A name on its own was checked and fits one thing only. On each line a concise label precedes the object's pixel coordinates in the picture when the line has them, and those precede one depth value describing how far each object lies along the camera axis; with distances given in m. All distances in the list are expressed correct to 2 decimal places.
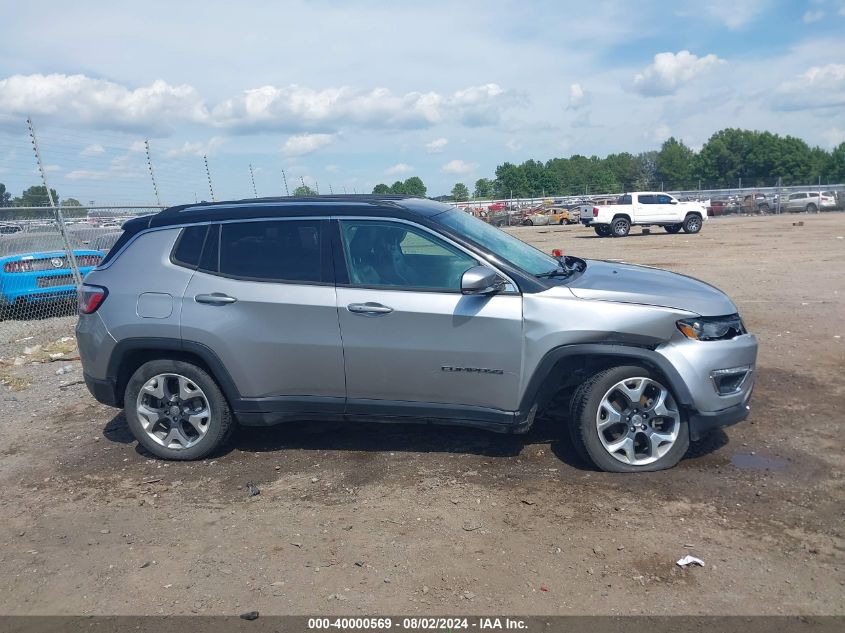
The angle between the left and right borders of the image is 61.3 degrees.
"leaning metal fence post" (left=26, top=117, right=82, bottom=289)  11.24
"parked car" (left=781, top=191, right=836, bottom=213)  46.53
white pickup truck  30.78
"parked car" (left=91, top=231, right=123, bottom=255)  12.58
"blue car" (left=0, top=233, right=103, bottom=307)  10.95
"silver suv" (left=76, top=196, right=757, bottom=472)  4.48
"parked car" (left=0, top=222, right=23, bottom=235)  11.12
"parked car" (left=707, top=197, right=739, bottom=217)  49.81
